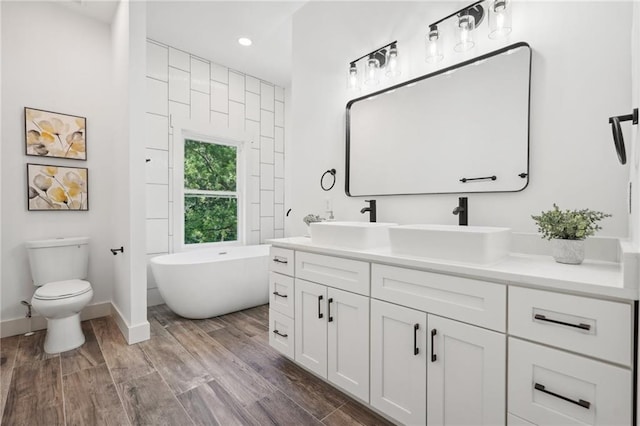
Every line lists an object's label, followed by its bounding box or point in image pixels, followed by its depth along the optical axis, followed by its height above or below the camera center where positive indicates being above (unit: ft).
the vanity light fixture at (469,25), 4.96 +3.32
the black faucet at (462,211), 5.14 +0.00
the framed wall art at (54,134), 8.55 +2.23
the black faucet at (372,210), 6.73 +0.02
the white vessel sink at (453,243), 3.89 -0.46
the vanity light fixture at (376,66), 6.52 +3.34
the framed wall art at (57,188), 8.59 +0.64
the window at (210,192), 12.09 +0.75
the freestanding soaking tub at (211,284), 8.93 -2.35
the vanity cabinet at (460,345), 2.92 -1.72
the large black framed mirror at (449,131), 4.96 +1.58
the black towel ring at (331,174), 7.94 +0.90
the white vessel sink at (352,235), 5.36 -0.47
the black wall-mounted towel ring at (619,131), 3.31 +0.92
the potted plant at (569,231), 3.79 -0.24
